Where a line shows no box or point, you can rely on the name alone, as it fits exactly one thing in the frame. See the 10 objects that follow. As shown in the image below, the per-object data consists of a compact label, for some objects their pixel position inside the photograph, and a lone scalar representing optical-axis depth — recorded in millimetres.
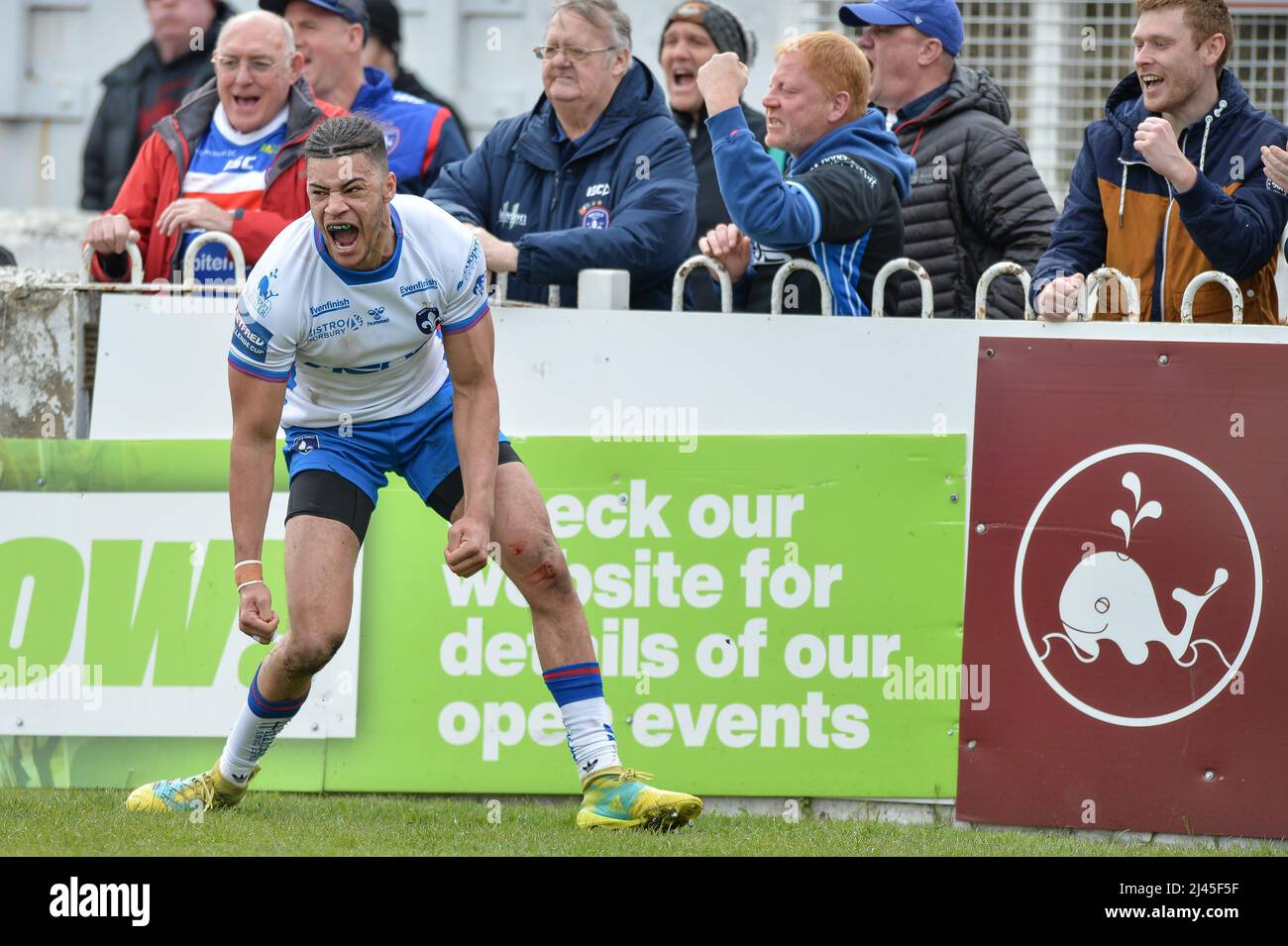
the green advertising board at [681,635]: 12578
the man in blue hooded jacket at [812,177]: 12484
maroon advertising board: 12187
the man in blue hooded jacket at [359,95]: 15406
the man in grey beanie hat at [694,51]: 15672
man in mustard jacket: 12320
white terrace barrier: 12797
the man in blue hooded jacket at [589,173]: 13437
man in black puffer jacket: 13953
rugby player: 10641
